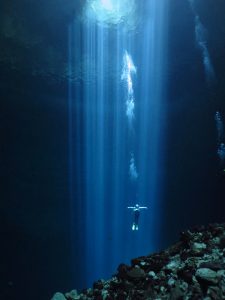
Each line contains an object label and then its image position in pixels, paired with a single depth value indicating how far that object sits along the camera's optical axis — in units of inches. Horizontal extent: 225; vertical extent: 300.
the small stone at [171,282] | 140.7
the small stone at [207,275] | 127.7
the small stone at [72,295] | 164.8
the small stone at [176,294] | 128.8
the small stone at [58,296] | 158.2
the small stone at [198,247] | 162.9
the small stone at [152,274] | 152.5
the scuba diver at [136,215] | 522.1
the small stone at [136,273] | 155.1
